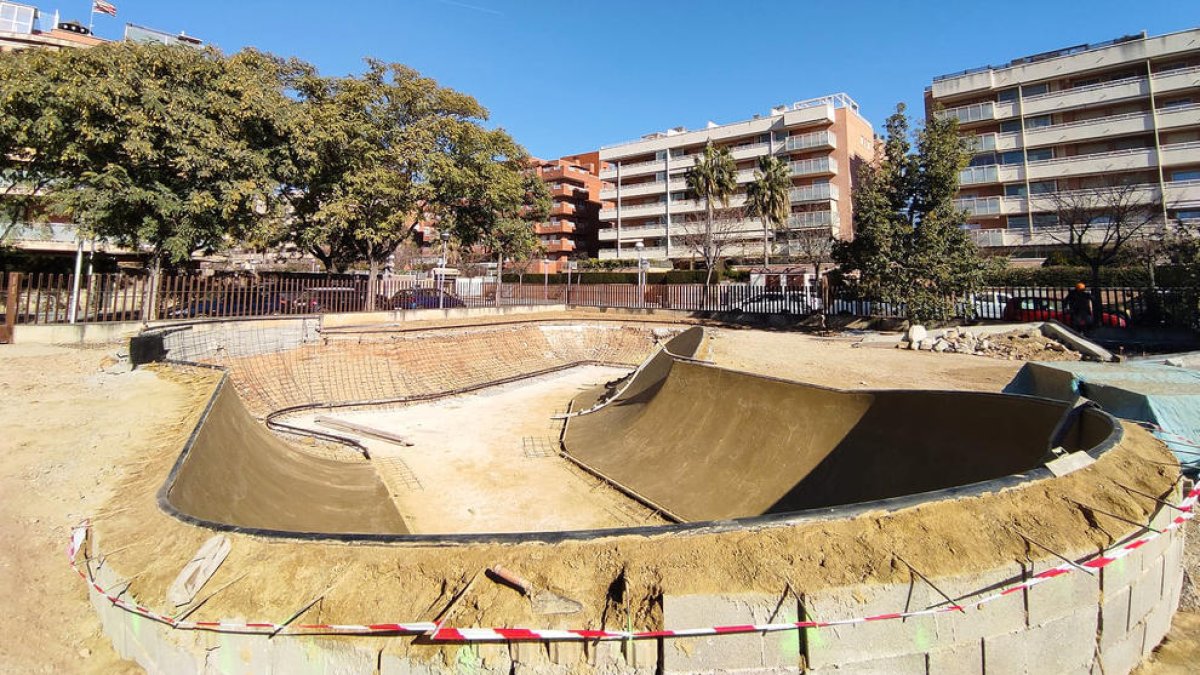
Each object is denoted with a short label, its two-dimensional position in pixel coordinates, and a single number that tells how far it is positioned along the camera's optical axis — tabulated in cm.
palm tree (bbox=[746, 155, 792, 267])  3722
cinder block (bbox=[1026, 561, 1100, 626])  254
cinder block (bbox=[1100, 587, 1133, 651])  272
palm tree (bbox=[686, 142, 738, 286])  3947
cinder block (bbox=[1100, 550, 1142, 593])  272
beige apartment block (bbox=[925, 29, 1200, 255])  3362
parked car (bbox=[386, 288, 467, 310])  2486
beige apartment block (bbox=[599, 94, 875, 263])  4562
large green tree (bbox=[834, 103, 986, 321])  1642
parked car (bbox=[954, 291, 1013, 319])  1826
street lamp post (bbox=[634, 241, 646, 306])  2925
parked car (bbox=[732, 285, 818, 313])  2327
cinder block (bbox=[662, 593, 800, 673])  228
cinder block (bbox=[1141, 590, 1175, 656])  302
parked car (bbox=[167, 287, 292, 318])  1578
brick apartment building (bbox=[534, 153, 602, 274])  6412
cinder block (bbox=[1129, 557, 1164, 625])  287
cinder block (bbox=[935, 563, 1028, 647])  243
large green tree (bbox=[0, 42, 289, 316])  1543
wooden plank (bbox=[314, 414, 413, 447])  1091
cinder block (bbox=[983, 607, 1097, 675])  248
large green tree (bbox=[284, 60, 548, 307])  2000
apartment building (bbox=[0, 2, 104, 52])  4055
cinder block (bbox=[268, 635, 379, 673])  234
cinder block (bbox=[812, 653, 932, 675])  234
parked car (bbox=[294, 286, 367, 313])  1984
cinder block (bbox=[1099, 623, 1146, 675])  275
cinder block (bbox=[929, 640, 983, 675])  240
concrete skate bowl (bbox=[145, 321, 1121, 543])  471
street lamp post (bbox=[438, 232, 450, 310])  2694
